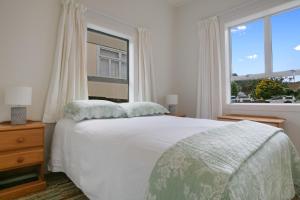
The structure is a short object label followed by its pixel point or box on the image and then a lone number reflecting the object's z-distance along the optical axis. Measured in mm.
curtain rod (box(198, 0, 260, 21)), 3081
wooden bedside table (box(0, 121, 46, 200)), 1721
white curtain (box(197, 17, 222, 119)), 3357
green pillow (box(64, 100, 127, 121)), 2089
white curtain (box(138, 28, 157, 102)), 3456
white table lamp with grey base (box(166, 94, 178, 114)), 3588
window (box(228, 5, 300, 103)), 2912
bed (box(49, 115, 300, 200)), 1013
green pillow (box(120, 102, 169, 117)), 2635
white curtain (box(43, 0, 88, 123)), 2363
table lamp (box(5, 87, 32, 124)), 1848
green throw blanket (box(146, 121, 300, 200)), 787
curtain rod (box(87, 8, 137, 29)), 2803
